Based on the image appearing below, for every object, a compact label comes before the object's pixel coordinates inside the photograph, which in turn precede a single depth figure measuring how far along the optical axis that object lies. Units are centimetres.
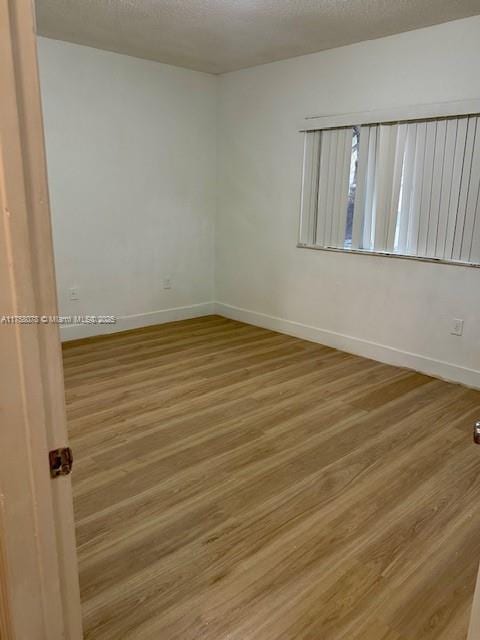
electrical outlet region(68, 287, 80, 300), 438
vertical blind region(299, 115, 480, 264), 338
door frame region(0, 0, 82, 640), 67
